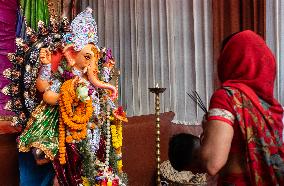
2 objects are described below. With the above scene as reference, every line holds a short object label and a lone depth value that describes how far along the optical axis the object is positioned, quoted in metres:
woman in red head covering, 1.19
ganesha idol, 2.11
